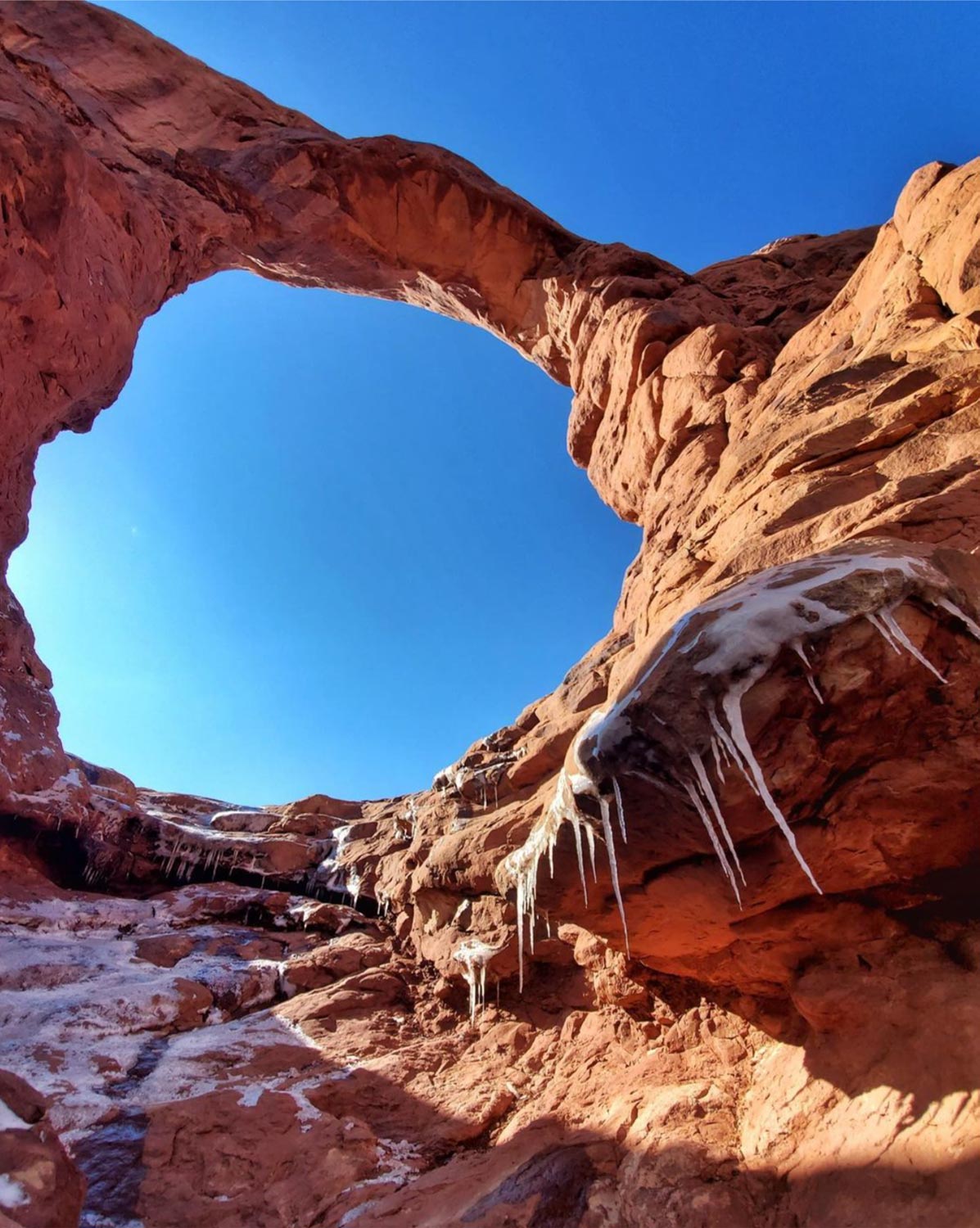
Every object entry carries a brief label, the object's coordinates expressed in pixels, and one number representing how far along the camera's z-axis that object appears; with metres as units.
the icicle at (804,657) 3.73
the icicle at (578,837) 4.54
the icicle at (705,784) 3.84
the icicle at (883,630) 3.69
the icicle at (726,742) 3.79
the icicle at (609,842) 4.23
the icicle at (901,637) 3.64
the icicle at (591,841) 4.52
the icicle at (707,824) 3.85
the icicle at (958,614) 3.66
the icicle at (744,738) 3.65
